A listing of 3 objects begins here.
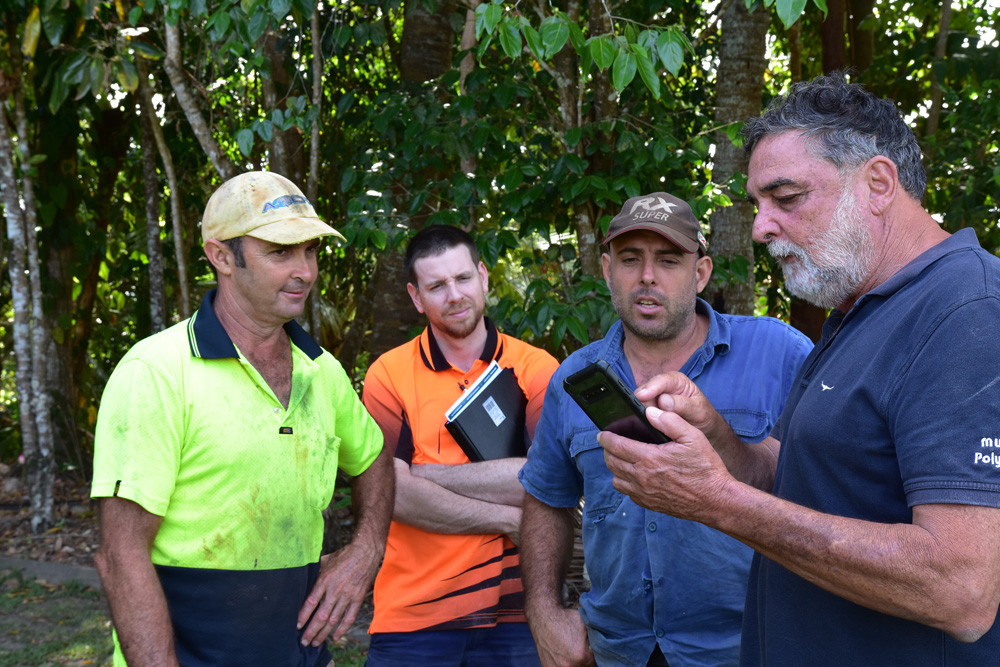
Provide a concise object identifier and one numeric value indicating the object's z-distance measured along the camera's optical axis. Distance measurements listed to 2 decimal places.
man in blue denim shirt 2.47
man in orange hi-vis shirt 3.32
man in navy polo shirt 1.48
